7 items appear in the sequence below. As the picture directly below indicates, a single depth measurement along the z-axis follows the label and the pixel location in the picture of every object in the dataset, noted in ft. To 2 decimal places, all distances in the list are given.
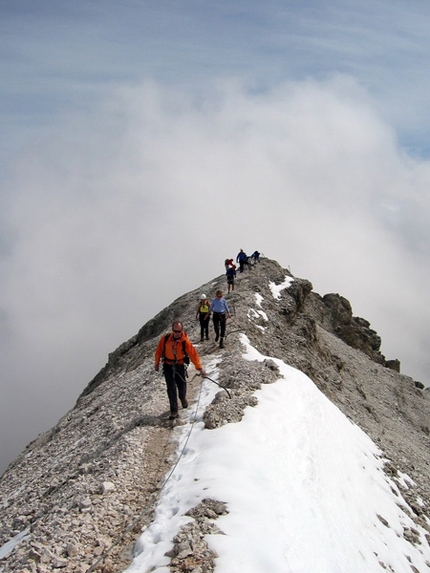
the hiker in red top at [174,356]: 47.09
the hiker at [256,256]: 153.02
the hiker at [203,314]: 78.59
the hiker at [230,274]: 113.39
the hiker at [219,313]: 74.38
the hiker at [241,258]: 141.19
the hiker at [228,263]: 120.98
